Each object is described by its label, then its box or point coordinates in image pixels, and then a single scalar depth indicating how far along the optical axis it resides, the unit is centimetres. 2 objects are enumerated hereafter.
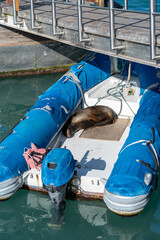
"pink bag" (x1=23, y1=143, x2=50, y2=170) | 780
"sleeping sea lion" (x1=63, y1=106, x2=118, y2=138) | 977
